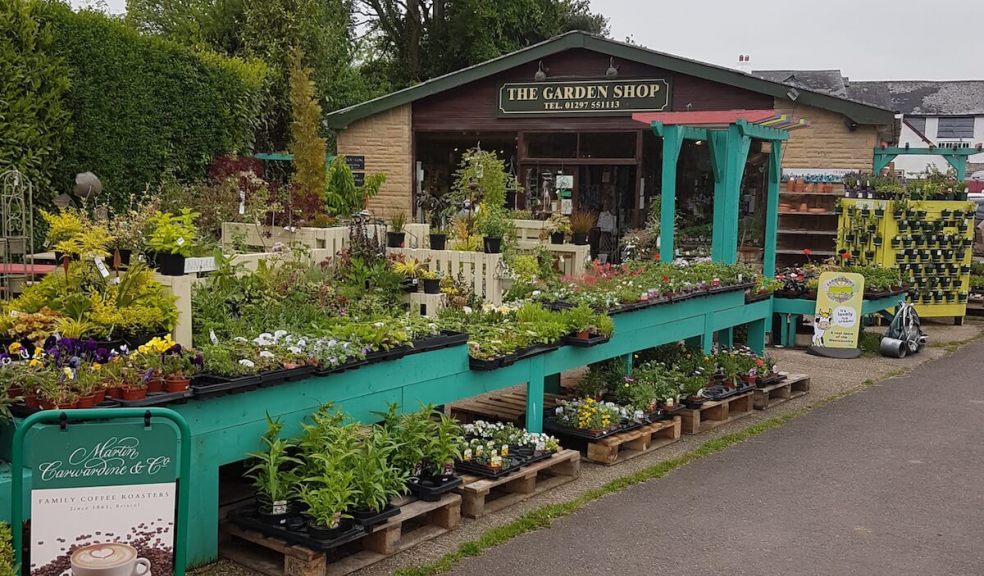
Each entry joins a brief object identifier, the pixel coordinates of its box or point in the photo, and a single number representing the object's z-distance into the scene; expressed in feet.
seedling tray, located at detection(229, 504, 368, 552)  15.90
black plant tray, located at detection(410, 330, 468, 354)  20.11
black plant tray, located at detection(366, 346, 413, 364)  18.88
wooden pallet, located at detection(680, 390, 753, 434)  27.20
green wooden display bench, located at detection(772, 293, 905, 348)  40.55
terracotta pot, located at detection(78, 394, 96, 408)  14.46
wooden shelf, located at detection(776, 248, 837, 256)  50.67
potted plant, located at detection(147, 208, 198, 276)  18.38
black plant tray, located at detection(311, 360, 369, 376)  17.75
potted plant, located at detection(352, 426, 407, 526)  16.83
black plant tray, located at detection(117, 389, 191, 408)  14.76
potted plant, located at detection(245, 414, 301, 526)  16.56
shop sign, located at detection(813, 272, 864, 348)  38.75
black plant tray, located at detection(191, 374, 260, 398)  15.62
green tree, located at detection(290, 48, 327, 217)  31.48
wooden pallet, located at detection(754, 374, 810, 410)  30.58
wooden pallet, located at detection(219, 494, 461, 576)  15.97
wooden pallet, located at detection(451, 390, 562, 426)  26.00
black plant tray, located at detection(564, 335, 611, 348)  23.79
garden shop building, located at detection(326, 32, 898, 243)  49.75
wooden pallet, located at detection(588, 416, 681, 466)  23.73
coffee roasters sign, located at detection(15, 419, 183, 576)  12.45
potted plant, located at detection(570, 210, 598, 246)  37.28
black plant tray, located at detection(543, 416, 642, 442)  23.89
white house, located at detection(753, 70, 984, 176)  162.09
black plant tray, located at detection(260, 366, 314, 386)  16.74
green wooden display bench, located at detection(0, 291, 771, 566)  16.11
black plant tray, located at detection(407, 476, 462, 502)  18.51
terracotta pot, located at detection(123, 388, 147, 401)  14.87
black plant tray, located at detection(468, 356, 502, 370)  21.22
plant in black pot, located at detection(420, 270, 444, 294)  26.68
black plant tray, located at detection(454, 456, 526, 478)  20.25
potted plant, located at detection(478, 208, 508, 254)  29.14
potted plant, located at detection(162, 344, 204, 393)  15.40
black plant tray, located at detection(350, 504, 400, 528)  16.57
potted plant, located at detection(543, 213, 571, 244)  37.60
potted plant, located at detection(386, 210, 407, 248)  29.14
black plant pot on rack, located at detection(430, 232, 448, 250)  29.63
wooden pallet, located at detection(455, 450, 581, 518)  19.57
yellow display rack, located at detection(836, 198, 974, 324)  46.06
